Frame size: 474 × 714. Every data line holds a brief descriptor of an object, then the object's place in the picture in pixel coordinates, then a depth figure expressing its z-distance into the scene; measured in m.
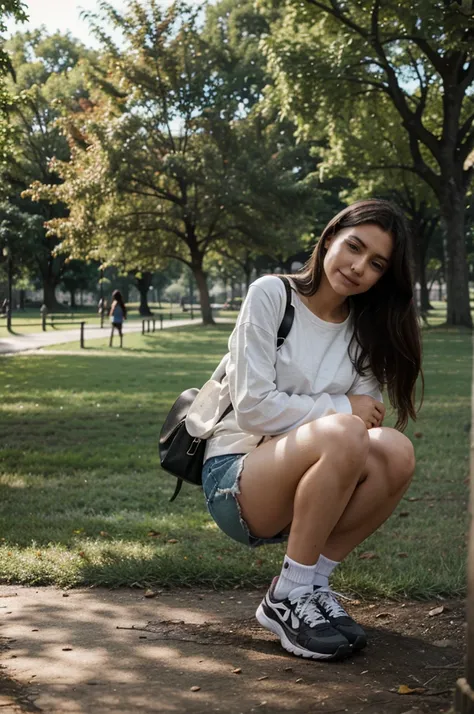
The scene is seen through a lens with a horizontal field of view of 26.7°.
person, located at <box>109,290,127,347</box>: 25.98
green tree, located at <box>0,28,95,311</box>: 53.56
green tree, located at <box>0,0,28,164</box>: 14.43
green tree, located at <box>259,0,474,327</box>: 23.22
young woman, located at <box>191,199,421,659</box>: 3.50
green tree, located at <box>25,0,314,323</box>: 37.94
